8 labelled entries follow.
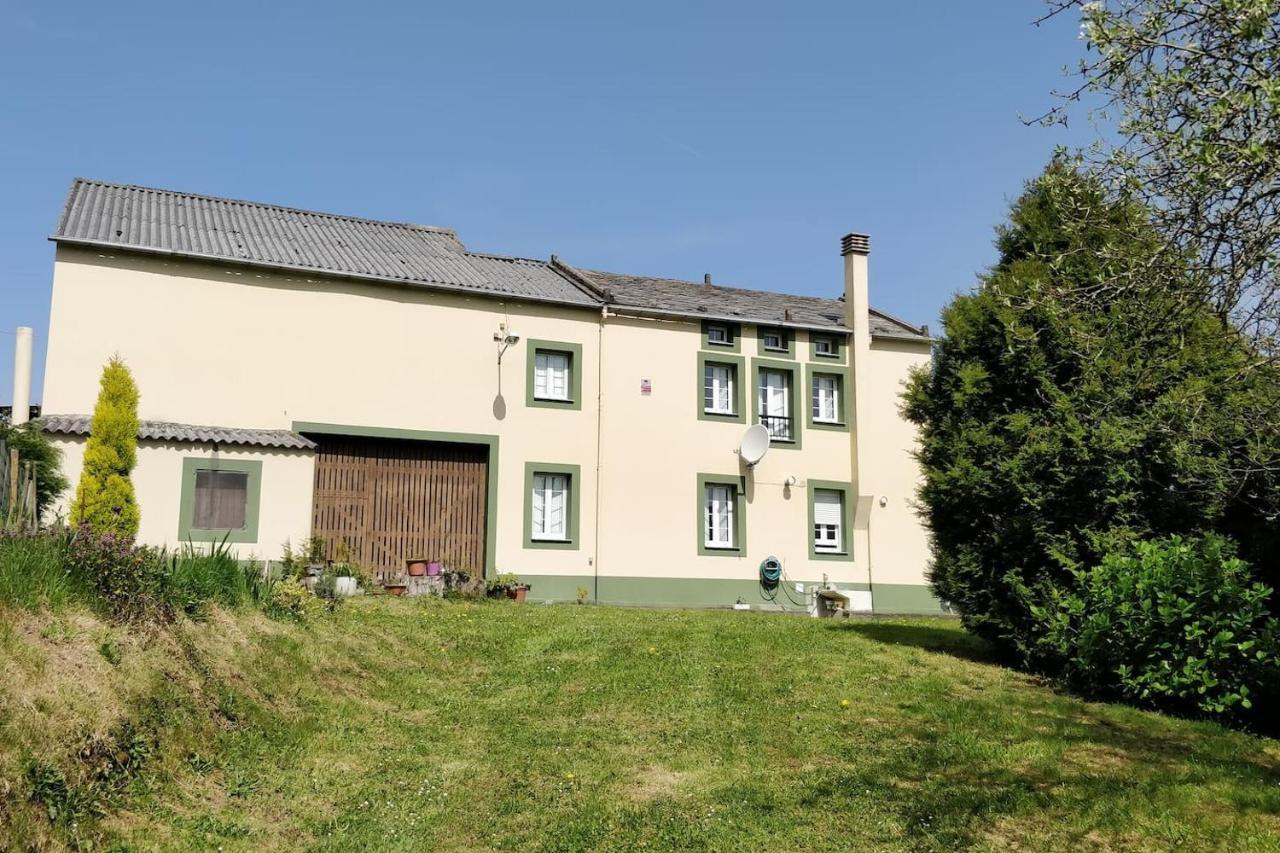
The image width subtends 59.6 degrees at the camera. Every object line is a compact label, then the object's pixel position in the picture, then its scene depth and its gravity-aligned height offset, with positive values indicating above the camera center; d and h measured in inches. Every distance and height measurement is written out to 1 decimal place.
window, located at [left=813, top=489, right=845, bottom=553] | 988.6 +52.1
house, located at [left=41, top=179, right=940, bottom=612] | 767.1 +133.8
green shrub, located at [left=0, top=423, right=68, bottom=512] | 633.6 +67.5
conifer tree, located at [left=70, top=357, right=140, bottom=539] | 685.3 +75.1
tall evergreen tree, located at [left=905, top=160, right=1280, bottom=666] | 431.5 +60.0
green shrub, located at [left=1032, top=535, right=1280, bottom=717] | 394.0 -17.7
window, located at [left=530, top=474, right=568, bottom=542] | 896.9 +56.9
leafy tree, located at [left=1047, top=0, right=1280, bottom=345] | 283.9 +119.6
